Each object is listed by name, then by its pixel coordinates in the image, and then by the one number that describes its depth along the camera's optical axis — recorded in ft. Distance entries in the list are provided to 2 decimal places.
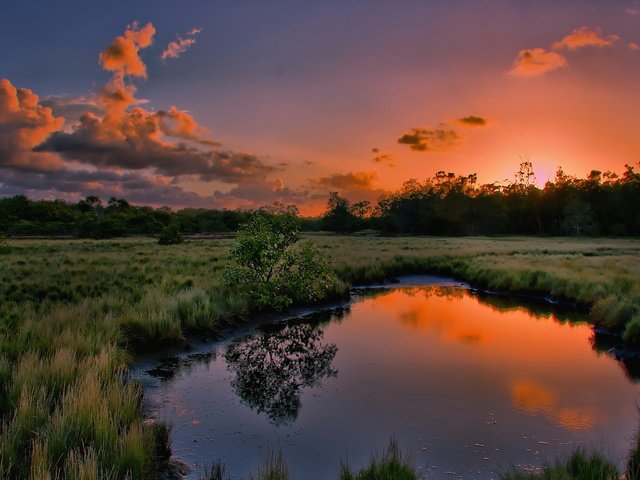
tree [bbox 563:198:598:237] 276.82
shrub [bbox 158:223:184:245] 170.91
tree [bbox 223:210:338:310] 59.41
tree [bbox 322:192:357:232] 419.95
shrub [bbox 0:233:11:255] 108.45
